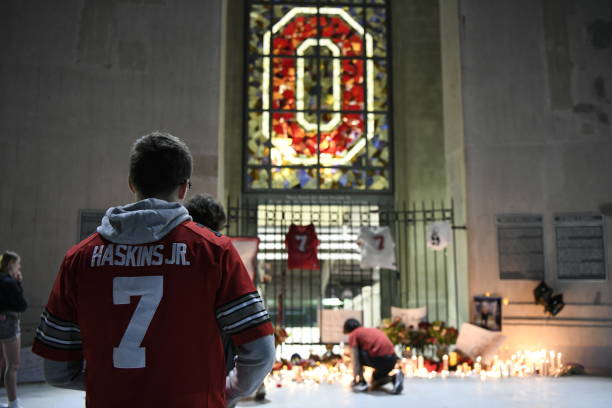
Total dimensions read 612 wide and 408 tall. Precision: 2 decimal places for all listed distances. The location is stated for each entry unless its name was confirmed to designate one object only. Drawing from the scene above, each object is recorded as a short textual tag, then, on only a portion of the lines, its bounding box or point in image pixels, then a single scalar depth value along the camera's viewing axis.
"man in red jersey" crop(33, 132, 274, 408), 1.49
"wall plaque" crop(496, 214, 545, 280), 8.48
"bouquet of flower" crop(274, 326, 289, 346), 7.44
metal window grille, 10.84
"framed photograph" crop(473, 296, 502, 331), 8.18
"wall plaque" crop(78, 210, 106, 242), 8.05
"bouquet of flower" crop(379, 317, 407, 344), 8.28
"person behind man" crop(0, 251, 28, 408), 4.89
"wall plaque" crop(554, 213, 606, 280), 8.37
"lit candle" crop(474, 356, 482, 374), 7.74
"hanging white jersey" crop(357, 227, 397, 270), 9.05
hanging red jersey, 8.77
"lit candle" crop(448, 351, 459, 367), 7.86
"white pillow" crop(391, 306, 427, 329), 9.38
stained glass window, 11.81
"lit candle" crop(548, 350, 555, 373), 7.82
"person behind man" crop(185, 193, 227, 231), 2.74
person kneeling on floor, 6.51
